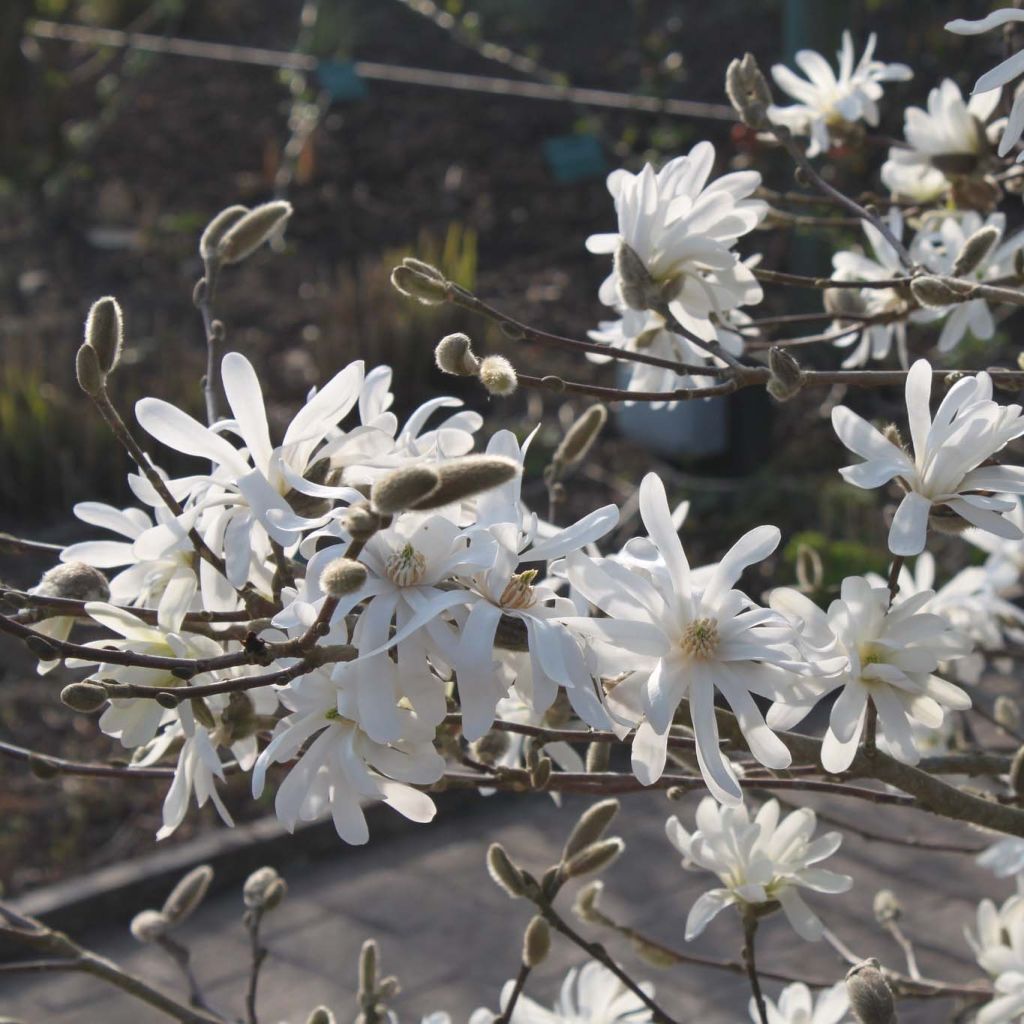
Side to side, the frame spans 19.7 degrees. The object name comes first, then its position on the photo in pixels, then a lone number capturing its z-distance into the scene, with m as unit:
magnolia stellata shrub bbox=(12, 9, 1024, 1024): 0.94
